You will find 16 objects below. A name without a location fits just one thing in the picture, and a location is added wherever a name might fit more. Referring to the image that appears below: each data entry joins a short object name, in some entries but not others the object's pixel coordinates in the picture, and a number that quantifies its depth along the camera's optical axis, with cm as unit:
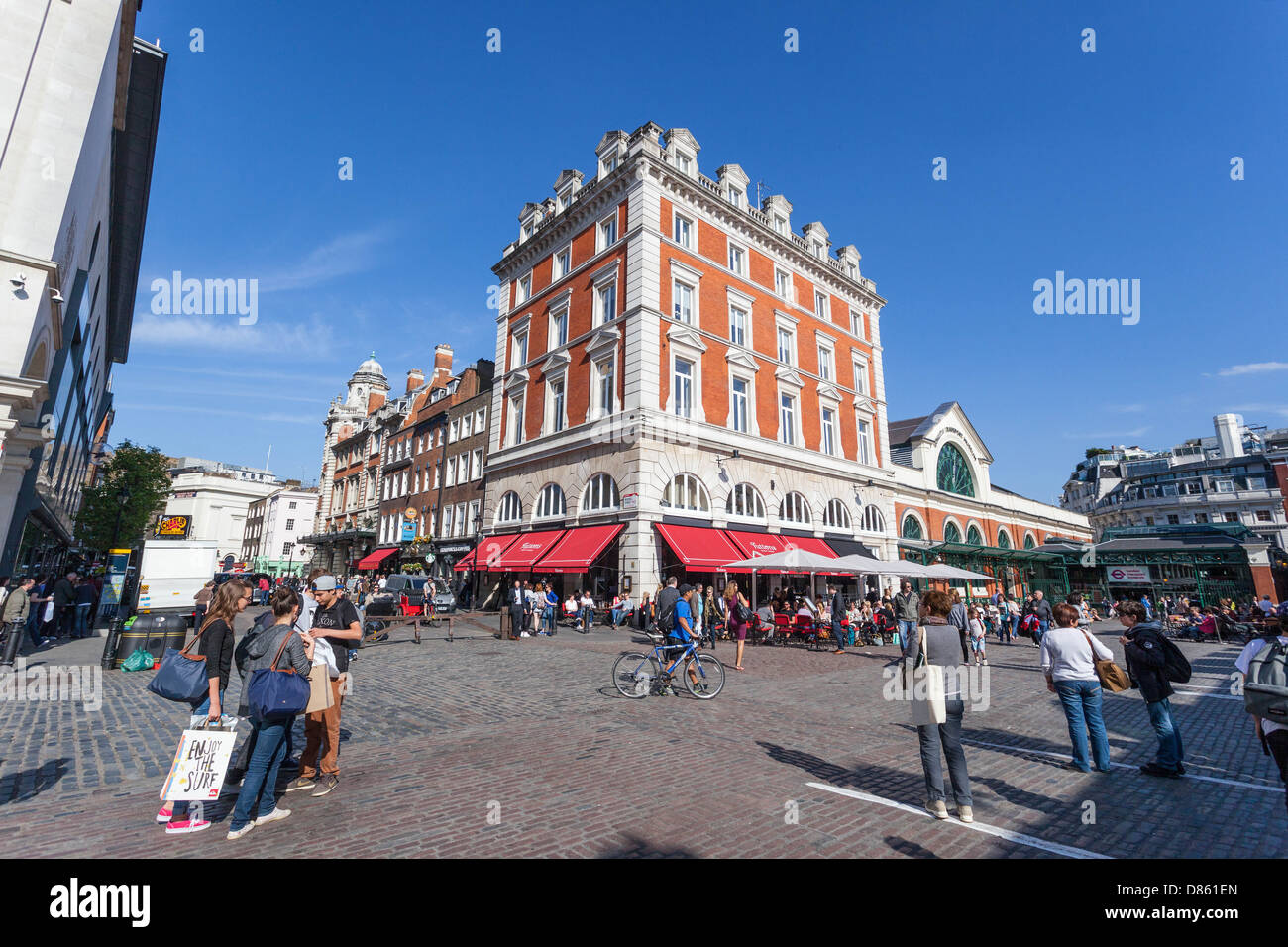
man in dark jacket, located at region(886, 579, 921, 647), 1370
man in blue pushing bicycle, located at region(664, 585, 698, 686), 932
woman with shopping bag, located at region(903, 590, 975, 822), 468
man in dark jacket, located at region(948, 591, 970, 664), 1036
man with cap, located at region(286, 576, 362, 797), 523
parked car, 2400
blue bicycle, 959
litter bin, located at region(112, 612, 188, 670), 1220
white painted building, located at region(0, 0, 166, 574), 1161
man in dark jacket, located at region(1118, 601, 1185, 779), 586
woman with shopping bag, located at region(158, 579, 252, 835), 464
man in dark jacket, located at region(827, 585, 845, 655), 1688
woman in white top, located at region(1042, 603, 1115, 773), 606
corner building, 2188
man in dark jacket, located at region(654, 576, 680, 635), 965
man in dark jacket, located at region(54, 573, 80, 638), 1686
